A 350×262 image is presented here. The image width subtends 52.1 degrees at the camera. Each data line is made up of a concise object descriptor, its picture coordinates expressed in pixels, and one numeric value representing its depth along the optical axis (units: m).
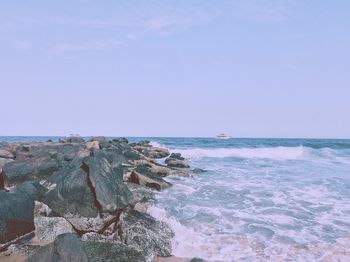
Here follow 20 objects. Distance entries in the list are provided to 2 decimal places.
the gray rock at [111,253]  6.10
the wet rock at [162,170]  18.14
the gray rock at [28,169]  11.35
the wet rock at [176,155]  29.15
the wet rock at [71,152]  15.97
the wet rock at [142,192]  11.08
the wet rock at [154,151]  31.08
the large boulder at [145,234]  7.45
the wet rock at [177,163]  22.88
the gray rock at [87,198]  7.86
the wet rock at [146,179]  13.20
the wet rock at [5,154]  17.23
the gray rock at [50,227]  7.45
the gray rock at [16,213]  7.04
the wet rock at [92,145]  22.81
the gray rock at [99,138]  33.64
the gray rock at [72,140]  32.49
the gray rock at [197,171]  20.59
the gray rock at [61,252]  4.91
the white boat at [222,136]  111.25
